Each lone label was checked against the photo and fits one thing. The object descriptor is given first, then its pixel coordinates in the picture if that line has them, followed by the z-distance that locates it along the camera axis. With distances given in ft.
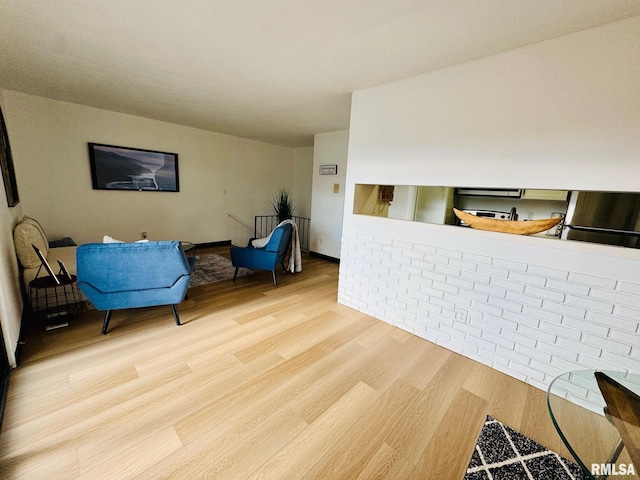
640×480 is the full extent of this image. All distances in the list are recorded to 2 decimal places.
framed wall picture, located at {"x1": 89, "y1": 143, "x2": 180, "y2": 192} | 12.92
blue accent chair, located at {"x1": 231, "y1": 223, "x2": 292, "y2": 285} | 11.28
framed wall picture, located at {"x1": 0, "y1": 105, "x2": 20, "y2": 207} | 8.16
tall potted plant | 18.10
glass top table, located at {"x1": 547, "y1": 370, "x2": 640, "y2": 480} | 2.88
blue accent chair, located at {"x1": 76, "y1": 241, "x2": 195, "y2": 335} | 6.68
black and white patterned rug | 4.06
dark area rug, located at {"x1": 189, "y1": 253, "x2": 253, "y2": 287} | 12.06
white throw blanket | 12.70
